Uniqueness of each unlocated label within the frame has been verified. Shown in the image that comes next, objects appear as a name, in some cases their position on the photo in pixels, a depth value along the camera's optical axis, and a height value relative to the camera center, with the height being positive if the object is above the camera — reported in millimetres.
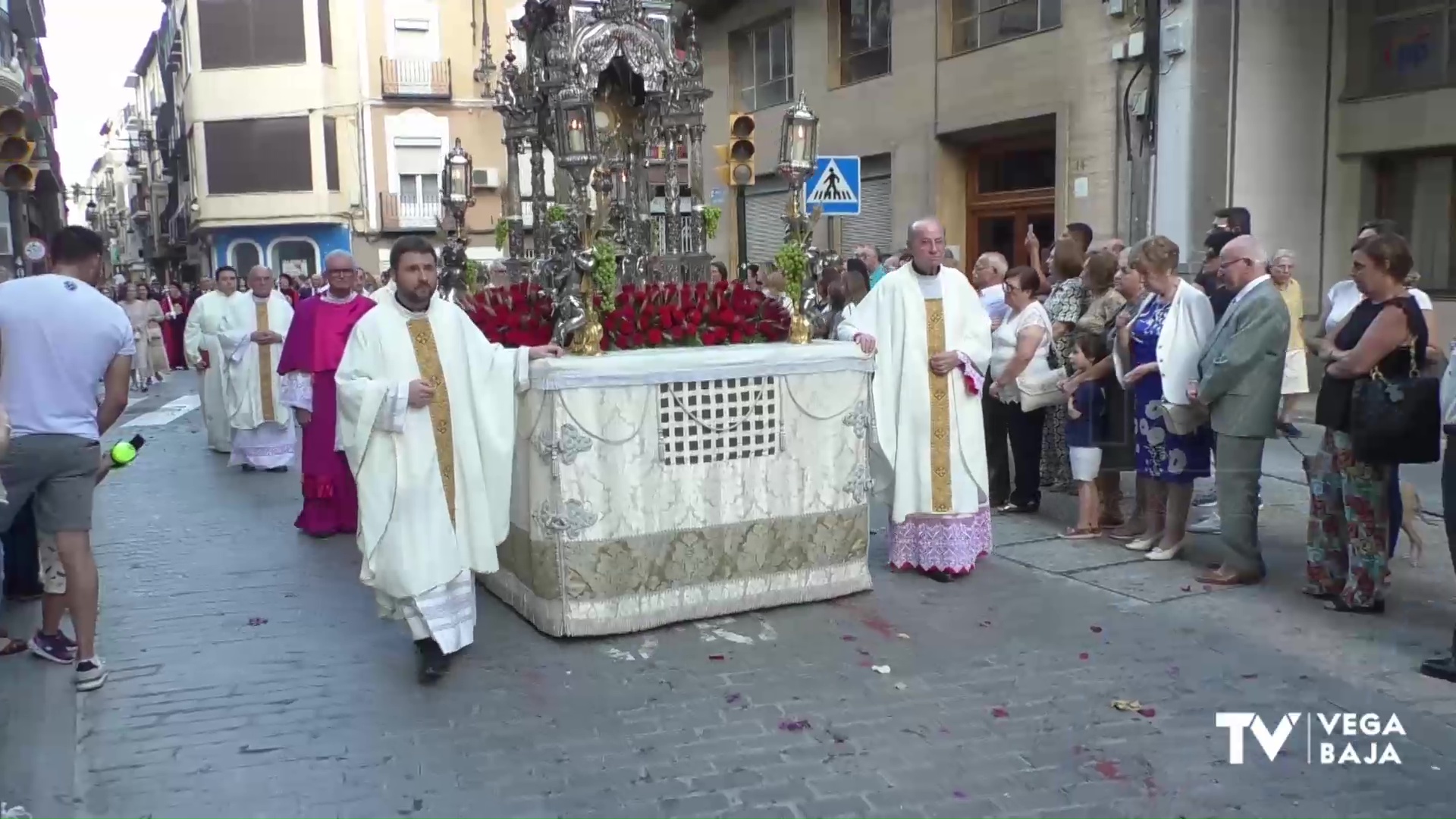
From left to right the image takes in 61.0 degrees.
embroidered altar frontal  5531 -947
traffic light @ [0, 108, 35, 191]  8469 +957
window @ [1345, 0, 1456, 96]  11242 +2106
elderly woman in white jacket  6465 -530
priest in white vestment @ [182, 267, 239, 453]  11352 -414
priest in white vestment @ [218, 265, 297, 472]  10695 -793
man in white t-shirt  5051 -480
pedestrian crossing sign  11109 +861
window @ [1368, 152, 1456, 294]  11531 +612
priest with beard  4930 -653
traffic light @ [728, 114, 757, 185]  10914 +1192
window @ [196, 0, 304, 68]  32500 +6793
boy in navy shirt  7285 -823
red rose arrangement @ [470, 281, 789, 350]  6027 -162
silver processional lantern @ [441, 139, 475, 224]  9586 +810
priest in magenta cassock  8070 -596
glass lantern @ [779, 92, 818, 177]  6586 +752
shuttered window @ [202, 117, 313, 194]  32875 +3583
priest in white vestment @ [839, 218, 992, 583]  6516 -612
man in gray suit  5961 -504
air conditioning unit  32562 +2884
